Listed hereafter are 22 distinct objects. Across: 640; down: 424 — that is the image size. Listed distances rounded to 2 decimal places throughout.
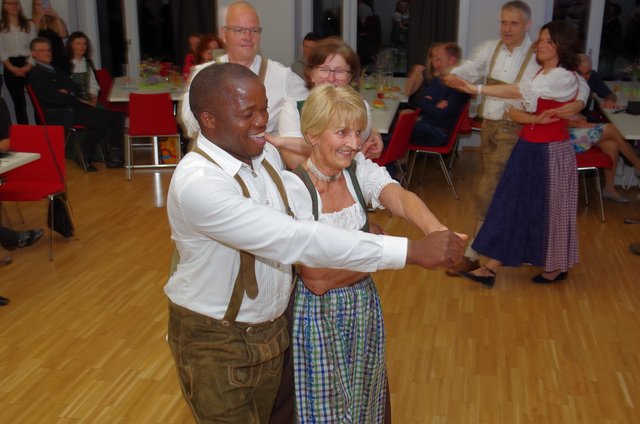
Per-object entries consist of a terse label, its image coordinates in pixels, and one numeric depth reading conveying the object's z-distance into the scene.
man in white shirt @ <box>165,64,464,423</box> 1.83
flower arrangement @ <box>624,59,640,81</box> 8.05
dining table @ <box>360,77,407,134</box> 6.78
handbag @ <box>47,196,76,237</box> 5.75
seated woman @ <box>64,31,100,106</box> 8.78
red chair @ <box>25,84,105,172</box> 7.85
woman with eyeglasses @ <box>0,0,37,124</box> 9.12
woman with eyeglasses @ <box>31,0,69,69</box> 8.91
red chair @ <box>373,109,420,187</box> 6.55
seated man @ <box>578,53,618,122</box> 7.31
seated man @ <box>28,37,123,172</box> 8.11
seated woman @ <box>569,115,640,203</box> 6.37
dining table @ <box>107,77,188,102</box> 8.23
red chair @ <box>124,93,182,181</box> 7.88
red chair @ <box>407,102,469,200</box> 7.22
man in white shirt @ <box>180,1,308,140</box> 3.72
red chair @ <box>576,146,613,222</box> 6.50
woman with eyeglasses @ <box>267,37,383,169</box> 3.05
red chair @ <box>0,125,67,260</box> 5.49
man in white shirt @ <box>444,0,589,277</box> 5.21
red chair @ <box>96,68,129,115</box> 9.03
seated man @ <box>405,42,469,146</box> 7.27
